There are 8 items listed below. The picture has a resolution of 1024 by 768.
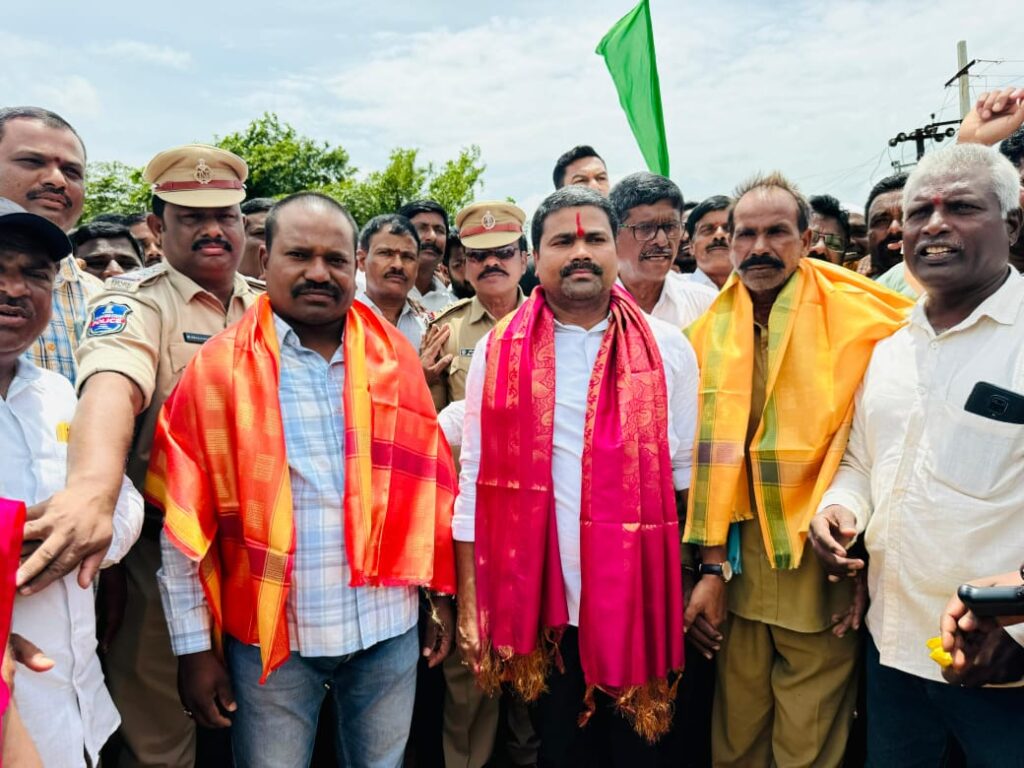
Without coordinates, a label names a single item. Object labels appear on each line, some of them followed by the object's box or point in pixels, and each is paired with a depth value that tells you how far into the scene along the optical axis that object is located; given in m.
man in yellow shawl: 2.52
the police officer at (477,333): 3.21
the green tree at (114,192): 24.34
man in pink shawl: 2.38
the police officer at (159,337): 2.33
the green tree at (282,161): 28.11
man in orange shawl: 2.12
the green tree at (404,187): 24.16
